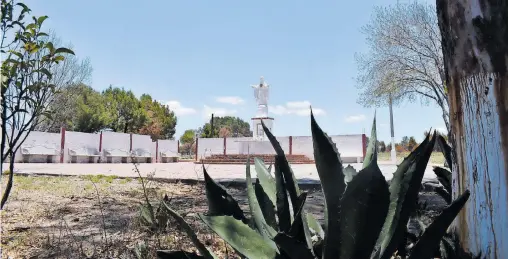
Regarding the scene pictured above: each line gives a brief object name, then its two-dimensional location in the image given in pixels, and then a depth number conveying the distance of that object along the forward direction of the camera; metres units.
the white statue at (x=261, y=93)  28.98
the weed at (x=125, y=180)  6.90
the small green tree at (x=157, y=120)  41.03
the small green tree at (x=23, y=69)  1.99
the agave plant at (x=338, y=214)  0.81
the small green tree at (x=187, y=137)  48.12
